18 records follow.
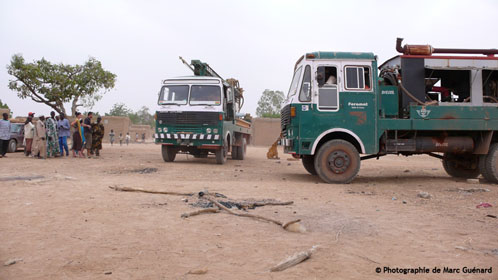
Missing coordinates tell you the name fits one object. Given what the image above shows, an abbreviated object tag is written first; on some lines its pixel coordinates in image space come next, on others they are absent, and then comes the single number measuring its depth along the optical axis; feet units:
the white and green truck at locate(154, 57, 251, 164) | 35.53
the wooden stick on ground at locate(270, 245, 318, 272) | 8.32
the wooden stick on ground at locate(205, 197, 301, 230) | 11.70
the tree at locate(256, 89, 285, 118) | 199.52
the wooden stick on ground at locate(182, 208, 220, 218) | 13.17
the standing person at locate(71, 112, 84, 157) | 41.98
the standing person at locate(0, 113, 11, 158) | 40.11
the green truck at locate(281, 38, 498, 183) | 24.20
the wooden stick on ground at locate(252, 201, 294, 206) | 15.62
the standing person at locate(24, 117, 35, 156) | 41.47
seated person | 24.58
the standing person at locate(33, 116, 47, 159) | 39.93
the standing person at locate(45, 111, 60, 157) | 40.81
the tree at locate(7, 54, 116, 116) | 52.90
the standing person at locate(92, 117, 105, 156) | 42.27
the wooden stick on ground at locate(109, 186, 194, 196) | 17.98
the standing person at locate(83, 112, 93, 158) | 41.32
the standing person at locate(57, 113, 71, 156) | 42.32
